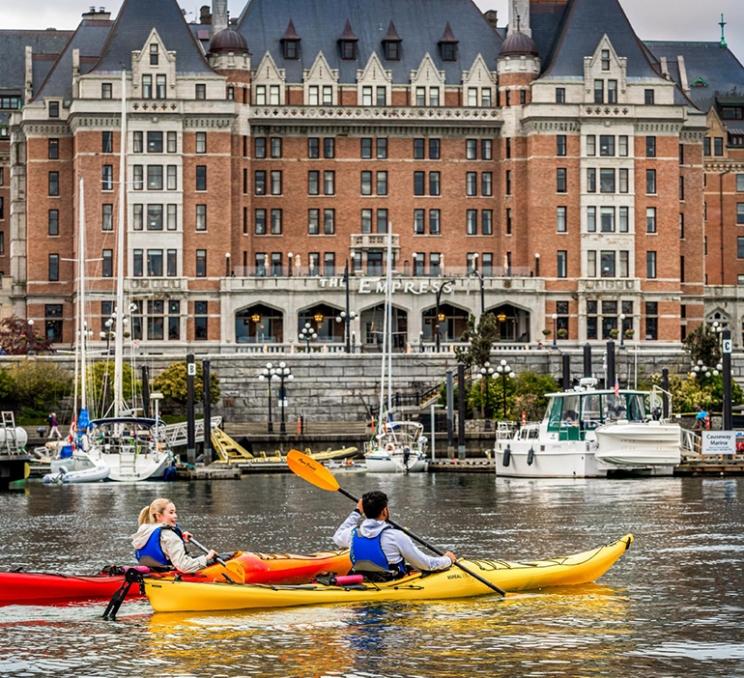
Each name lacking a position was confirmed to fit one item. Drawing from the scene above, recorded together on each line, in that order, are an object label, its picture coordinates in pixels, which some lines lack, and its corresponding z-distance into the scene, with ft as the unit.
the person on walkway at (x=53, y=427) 325.21
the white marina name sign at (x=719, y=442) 271.69
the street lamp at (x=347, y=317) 406.00
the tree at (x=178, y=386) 370.94
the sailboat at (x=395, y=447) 292.61
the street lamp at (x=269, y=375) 343.77
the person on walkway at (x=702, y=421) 320.91
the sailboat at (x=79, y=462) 273.54
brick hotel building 434.30
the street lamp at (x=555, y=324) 432.62
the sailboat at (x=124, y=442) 273.36
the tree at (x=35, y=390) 366.84
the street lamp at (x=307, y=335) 402.31
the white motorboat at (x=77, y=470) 272.92
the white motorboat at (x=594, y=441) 260.21
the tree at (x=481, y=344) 360.89
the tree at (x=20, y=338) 417.08
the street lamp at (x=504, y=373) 333.42
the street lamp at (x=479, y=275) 421.10
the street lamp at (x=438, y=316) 405.22
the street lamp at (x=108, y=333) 388.78
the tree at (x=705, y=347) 365.40
